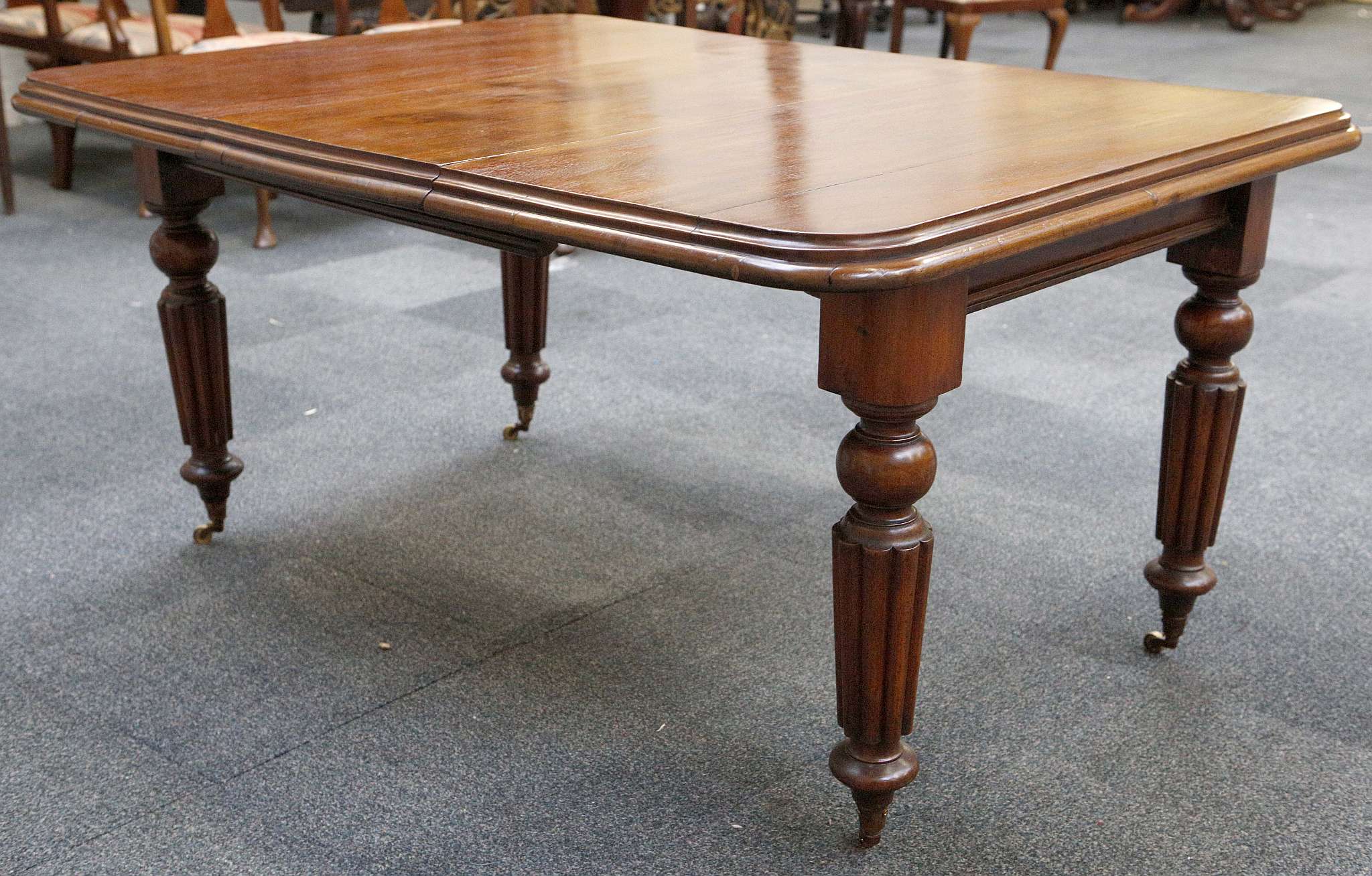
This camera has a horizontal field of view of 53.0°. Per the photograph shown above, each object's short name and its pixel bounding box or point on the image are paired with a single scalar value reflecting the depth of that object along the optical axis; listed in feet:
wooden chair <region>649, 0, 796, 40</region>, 13.70
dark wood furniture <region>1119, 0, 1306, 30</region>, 21.67
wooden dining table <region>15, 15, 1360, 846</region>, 3.23
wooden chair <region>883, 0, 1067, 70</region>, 12.38
